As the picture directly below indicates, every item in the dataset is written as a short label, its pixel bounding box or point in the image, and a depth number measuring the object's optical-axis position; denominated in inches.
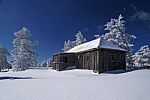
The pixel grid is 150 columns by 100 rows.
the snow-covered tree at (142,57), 1206.9
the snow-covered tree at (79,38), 1408.0
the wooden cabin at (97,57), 666.7
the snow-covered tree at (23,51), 1101.1
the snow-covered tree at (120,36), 1009.6
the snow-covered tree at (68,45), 1463.9
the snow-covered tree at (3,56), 1222.7
